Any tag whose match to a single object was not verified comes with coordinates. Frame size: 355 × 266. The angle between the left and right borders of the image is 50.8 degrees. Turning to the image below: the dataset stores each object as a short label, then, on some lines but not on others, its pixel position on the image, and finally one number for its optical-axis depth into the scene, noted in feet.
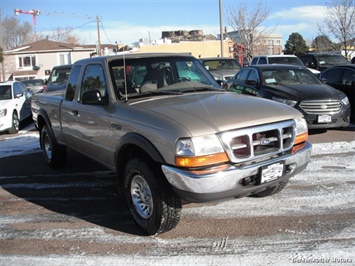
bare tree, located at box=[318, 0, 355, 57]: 83.25
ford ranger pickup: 11.02
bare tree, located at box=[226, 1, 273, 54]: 104.01
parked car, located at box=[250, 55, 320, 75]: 49.60
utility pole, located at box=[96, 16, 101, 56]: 151.87
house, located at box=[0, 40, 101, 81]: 148.56
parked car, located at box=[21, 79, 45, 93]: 74.15
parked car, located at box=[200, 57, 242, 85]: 51.29
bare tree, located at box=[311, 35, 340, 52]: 127.57
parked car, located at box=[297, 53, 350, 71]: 53.62
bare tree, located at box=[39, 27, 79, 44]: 252.01
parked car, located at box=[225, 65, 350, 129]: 26.63
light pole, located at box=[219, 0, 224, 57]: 76.54
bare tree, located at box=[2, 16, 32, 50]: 236.61
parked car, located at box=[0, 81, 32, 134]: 35.47
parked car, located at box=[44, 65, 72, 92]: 47.84
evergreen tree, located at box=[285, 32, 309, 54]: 162.40
